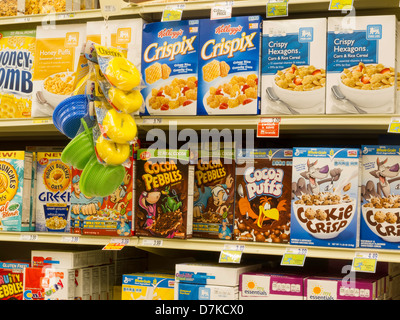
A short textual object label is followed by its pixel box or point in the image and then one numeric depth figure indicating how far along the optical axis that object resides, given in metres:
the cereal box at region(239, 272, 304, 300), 2.59
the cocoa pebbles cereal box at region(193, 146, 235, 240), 2.83
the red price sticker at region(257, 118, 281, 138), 2.66
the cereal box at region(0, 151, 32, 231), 3.09
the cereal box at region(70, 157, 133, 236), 2.87
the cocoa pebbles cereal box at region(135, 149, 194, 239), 2.79
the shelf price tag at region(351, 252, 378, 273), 2.46
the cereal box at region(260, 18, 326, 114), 2.63
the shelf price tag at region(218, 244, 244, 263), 2.65
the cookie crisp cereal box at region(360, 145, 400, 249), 2.54
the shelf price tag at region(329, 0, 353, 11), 2.59
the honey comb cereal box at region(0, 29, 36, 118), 3.14
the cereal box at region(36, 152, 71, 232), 3.14
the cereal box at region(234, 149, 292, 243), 2.71
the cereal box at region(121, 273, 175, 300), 2.84
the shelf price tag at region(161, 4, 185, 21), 2.81
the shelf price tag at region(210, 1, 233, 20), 2.74
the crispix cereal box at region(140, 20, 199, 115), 2.82
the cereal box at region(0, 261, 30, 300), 3.11
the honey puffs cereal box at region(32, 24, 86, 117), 3.02
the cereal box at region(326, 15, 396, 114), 2.54
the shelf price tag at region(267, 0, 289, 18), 2.69
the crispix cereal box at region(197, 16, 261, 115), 2.72
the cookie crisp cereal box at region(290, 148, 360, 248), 2.57
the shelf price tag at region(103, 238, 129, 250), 2.83
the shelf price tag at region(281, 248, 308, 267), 2.57
